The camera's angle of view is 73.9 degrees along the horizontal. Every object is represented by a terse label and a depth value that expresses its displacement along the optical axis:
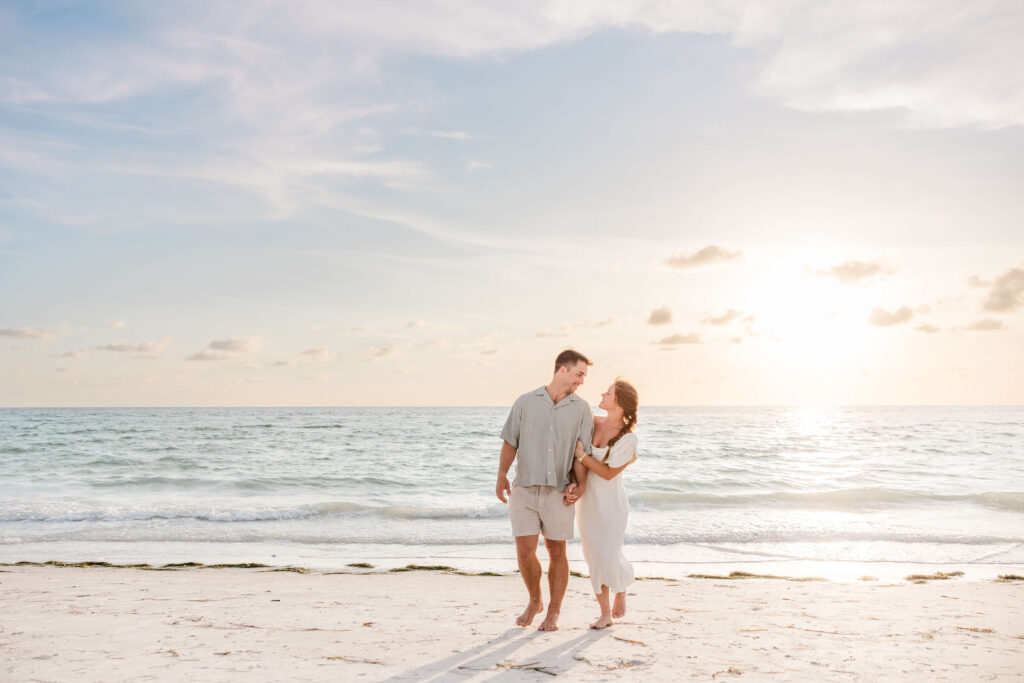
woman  5.43
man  5.32
